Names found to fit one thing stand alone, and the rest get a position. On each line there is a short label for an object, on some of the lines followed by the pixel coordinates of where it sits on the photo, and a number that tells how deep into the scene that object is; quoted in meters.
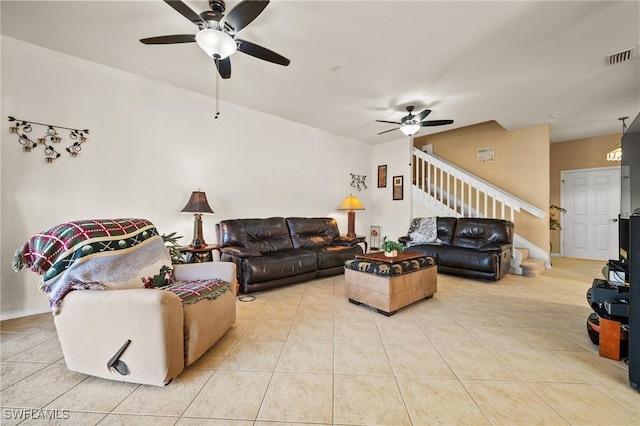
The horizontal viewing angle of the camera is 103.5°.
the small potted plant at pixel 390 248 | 2.89
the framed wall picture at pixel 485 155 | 5.54
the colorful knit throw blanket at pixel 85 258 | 1.54
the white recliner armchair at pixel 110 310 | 1.46
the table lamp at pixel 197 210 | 3.21
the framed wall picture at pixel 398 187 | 5.79
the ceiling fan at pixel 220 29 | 1.73
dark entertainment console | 1.45
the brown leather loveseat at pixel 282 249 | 3.17
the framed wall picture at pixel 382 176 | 6.10
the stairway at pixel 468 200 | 4.50
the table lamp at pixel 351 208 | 5.06
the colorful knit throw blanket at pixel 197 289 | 1.76
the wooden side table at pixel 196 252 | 3.04
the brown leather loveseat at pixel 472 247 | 3.66
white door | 5.28
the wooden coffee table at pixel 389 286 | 2.49
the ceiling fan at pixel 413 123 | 3.81
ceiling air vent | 2.59
